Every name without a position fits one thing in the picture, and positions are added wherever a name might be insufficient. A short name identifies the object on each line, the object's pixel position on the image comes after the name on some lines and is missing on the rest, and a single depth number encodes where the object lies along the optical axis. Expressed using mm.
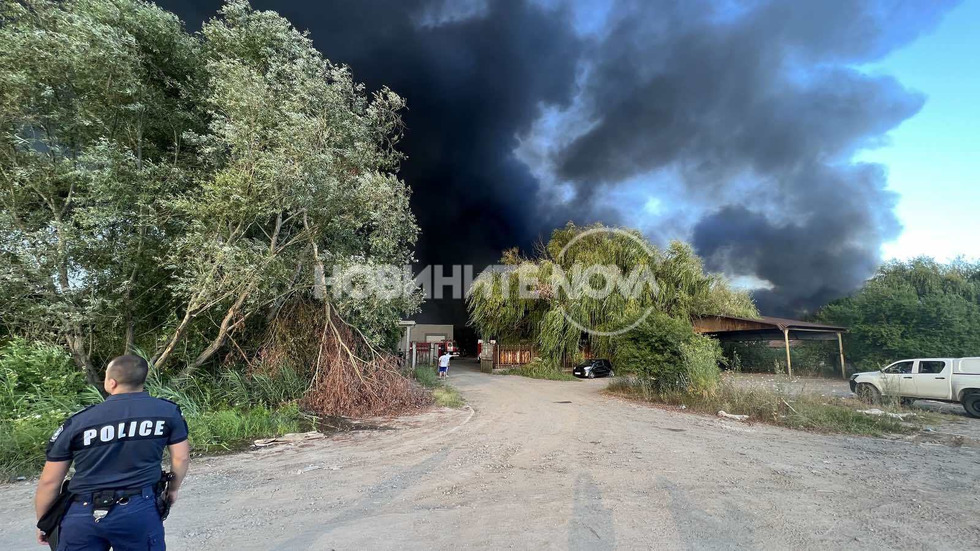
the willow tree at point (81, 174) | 7867
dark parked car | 23250
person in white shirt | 20688
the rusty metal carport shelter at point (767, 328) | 21359
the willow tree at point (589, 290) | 23797
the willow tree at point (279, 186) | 8570
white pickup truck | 11284
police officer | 2277
